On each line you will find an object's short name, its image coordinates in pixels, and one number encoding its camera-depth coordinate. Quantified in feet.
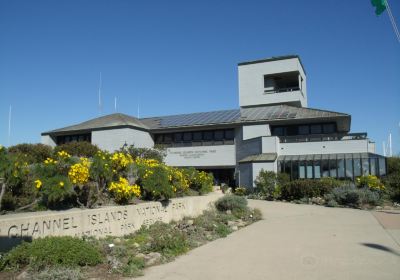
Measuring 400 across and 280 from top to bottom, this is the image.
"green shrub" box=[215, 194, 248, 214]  54.75
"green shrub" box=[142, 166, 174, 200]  41.88
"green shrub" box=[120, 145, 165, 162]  113.19
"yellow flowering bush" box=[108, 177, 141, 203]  36.60
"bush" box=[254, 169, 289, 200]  87.63
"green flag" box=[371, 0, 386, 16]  51.08
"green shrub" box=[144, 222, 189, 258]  27.74
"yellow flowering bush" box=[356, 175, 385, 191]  74.54
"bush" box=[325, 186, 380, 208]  67.36
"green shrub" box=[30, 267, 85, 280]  20.10
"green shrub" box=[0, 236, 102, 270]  21.50
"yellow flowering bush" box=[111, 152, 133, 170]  39.97
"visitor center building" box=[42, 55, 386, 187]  100.42
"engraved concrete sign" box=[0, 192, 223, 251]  24.75
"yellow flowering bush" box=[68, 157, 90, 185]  33.58
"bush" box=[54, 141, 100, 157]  103.76
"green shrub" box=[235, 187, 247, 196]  97.47
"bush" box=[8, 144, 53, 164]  92.24
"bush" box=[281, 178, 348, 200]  75.51
